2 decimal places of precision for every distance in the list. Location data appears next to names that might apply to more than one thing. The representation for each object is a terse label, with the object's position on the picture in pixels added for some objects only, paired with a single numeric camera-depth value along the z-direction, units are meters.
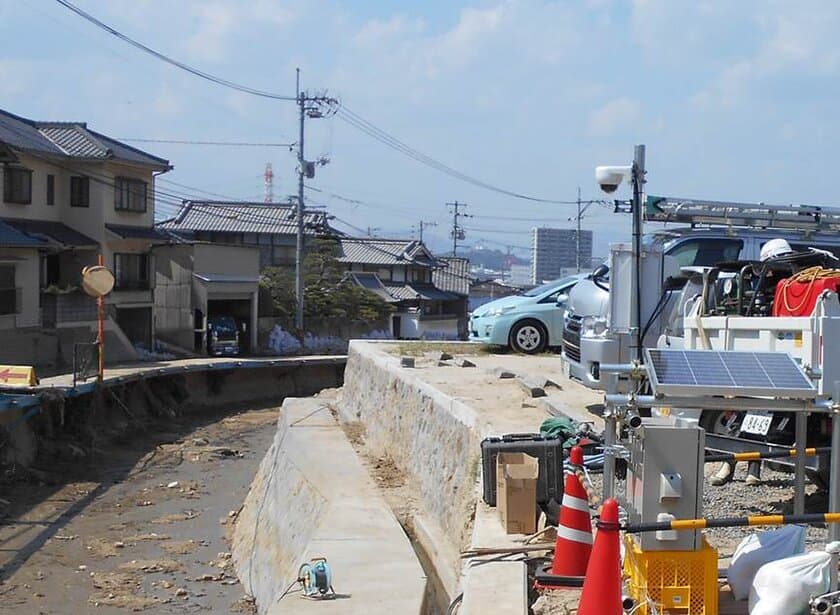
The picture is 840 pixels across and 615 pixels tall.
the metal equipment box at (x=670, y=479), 5.20
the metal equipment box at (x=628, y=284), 9.55
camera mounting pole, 8.83
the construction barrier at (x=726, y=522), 4.83
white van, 10.11
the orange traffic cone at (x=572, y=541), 6.17
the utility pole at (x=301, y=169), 39.88
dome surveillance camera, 8.66
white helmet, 8.32
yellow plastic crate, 5.15
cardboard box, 7.61
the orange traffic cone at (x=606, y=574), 4.79
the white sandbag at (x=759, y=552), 5.35
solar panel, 5.15
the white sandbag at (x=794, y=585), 4.77
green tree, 41.62
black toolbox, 8.22
